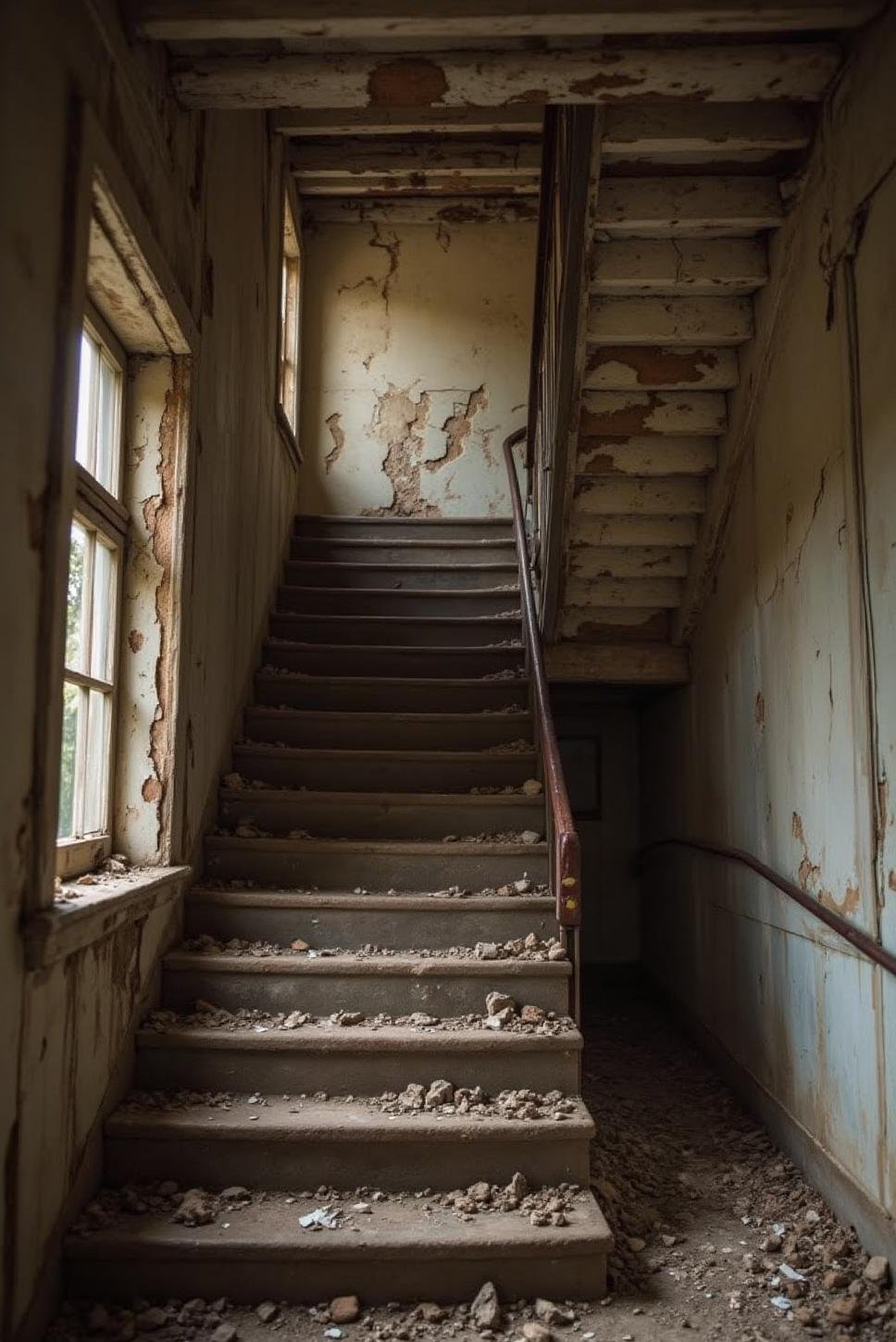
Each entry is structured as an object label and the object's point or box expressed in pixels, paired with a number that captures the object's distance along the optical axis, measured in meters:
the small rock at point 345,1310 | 2.30
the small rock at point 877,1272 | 2.44
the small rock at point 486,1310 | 2.27
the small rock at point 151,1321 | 2.24
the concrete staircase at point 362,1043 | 2.38
